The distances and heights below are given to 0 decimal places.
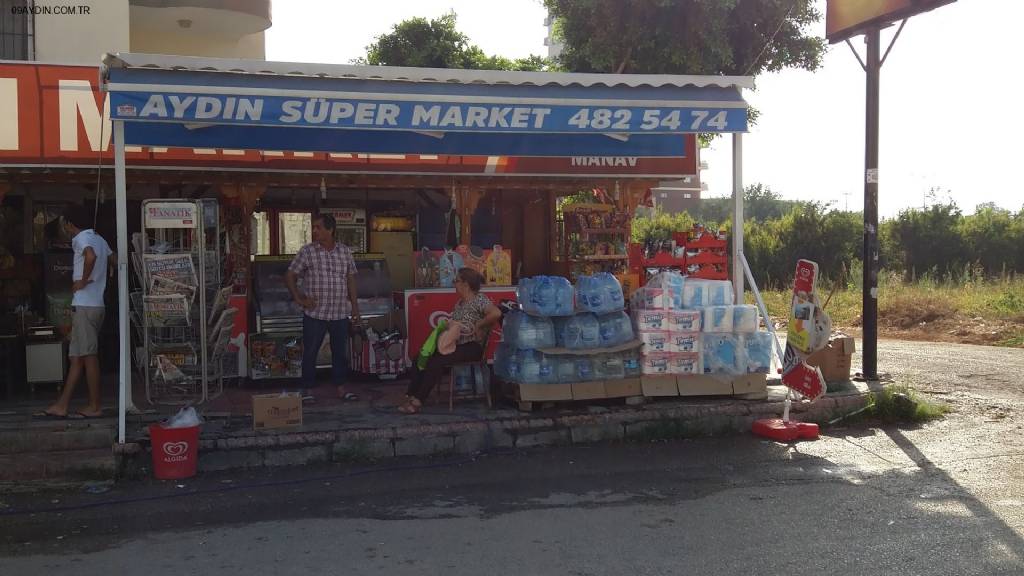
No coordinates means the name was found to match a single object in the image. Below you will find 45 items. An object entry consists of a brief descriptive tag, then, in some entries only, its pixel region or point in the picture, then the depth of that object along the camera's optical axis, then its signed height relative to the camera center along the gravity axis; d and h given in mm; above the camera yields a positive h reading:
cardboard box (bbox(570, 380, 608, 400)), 8305 -1124
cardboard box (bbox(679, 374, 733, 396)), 8578 -1116
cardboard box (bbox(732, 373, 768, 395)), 8719 -1124
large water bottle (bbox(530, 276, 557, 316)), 8211 -231
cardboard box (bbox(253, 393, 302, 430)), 7461 -1156
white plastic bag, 6797 -1128
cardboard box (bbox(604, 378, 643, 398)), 8391 -1116
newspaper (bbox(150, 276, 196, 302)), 7719 -94
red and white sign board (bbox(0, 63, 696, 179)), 9258 +1584
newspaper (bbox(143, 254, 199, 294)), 7691 +80
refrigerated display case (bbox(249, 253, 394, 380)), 9961 -585
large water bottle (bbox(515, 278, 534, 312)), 8305 -204
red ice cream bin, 6723 -1344
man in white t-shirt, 7527 -309
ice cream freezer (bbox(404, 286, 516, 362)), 10305 -434
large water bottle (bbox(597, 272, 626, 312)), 8328 -183
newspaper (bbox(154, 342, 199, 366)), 7914 -693
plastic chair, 8438 -929
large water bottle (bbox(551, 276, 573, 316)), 8250 -225
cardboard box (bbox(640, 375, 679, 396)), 8484 -1101
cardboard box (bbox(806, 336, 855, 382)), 9797 -991
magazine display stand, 7734 -253
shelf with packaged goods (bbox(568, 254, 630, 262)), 11954 +202
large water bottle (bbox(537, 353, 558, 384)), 8227 -906
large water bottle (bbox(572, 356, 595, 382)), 8305 -919
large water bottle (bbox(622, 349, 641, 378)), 8453 -895
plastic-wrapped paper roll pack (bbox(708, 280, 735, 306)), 8539 -208
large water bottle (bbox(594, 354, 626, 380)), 8359 -910
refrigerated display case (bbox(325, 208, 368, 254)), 12414 +677
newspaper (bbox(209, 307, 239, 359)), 8109 -517
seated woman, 8281 -574
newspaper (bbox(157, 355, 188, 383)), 7922 -848
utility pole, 9977 +924
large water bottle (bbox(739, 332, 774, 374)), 8672 -809
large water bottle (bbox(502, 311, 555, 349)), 8164 -554
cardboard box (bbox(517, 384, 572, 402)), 8195 -1121
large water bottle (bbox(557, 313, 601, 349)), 8227 -564
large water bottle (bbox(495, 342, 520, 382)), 8320 -866
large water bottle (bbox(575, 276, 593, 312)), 8297 -190
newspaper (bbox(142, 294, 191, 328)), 7719 -287
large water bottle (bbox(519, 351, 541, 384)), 8172 -891
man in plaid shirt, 8695 -142
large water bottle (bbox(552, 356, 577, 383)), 8250 -904
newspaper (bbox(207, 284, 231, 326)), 8016 -249
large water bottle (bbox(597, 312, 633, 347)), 8344 -538
